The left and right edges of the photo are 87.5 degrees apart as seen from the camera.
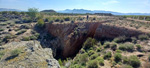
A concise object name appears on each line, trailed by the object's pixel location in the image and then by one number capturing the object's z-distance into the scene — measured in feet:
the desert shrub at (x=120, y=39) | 41.11
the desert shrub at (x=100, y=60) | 26.11
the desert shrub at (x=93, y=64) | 24.45
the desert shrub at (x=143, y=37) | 36.80
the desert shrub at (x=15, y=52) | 28.33
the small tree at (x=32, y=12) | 107.34
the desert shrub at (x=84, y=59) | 30.75
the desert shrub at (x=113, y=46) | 35.70
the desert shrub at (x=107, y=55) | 29.99
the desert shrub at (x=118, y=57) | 26.68
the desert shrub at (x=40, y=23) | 80.01
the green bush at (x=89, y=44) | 45.59
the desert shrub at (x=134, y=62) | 22.47
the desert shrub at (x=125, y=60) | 24.36
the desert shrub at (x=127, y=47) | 31.43
